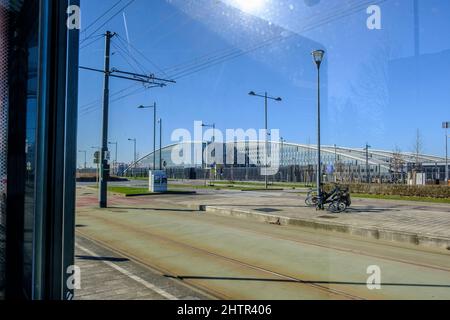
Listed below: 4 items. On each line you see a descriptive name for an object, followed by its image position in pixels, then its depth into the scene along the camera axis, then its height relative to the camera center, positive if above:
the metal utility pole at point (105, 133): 17.25 +1.78
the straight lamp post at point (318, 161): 15.29 +0.49
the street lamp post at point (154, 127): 38.09 +4.88
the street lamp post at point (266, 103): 36.03 +6.57
